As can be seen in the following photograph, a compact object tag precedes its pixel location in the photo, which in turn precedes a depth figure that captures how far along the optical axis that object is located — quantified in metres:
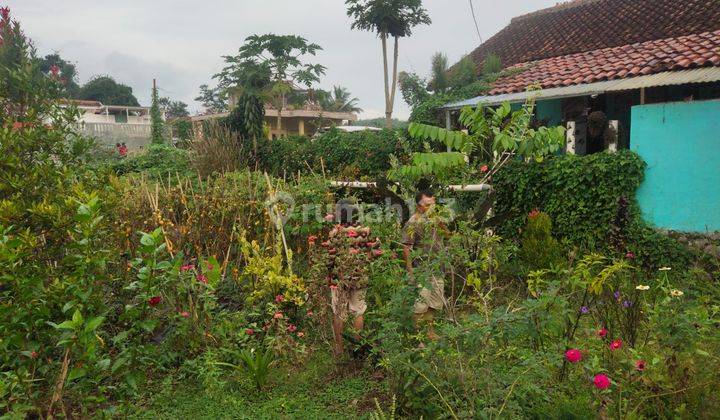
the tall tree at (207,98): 63.98
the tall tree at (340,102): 38.44
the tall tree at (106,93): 54.44
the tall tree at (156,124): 23.16
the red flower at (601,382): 2.53
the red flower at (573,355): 2.72
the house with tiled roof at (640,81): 6.97
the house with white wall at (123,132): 23.84
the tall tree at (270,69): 17.25
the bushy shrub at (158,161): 14.35
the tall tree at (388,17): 17.31
